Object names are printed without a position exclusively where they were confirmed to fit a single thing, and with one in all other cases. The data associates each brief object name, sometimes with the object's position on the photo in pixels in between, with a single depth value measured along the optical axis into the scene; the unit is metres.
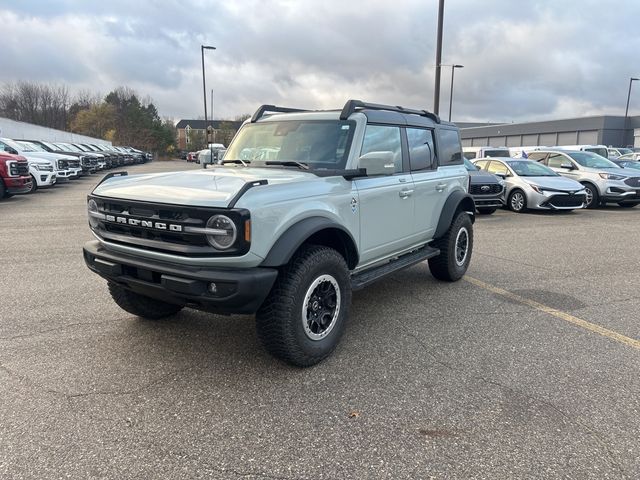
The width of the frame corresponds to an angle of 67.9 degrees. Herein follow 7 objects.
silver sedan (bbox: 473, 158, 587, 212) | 12.35
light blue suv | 3.10
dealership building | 59.87
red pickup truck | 13.23
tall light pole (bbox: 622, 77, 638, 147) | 59.06
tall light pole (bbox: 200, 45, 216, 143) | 32.50
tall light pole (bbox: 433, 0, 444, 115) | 15.77
